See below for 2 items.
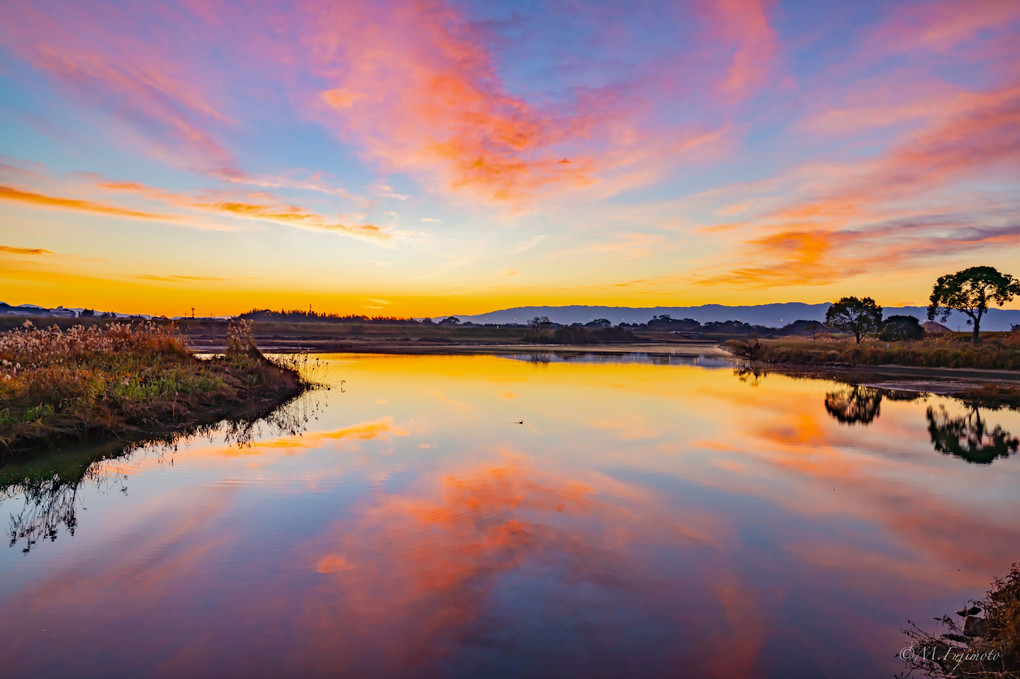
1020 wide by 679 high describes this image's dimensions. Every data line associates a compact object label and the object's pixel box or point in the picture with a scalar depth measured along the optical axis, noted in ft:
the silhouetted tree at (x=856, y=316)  144.77
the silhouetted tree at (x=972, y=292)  127.13
